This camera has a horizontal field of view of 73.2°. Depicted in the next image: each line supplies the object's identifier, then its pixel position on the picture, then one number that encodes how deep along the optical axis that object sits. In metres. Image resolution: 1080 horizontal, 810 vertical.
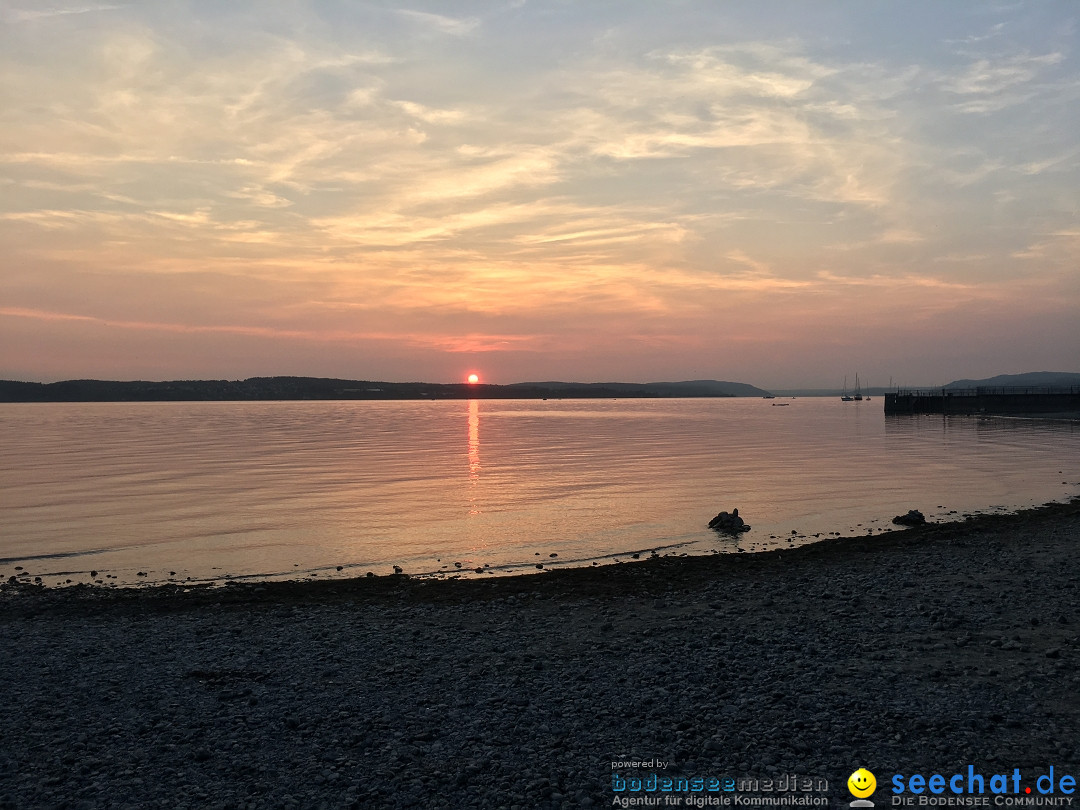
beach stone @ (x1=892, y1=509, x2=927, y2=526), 24.82
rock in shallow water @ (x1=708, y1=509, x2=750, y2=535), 24.41
